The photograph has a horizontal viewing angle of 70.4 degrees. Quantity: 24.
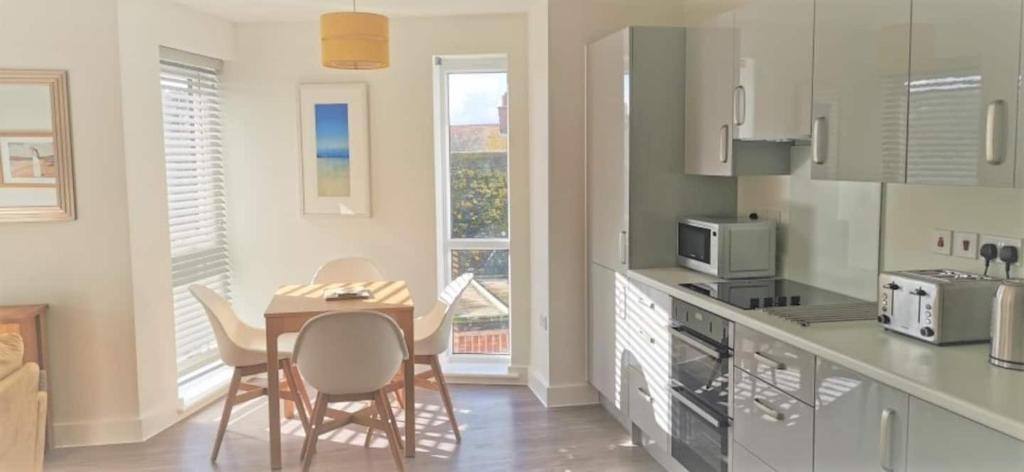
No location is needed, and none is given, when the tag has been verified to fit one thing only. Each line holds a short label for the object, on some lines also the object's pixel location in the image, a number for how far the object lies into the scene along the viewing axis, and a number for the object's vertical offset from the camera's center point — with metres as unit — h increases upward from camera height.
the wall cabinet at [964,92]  1.89 +0.23
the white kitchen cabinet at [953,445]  1.62 -0.64
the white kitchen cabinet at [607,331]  3.96 -0.88
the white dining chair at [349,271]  4.69 -0.60
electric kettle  1.91 -0.40
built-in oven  2.87 -0.89
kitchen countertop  1.68 -0.52
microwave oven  3.47 -0.35
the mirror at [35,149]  3.78 +0.17
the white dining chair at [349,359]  3.33 -0.84
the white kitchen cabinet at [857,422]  1.95 -0.71
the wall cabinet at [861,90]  2.28 +0.29
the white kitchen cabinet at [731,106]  3.07 +0.32
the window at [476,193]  5.10 -0.11
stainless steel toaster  2.15 -0.40
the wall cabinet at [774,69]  2.77 +0.43
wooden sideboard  3.68 -0.75
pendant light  3.40 +0.67
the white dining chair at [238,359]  3.80 -0.95
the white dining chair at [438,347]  4.06 -0.95
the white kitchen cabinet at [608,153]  3.91 +0.13
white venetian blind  4.70 -0.12
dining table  3.60 -0.67
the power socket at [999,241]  2.24 -0.21
